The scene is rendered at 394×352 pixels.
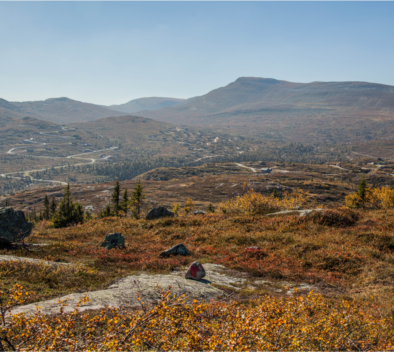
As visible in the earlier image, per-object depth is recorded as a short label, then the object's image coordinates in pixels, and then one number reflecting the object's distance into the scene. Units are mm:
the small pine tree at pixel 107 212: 80812
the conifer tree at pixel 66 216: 53594
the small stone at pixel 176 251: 23367
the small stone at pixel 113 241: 25856
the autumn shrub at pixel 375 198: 65188
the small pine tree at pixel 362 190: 64938
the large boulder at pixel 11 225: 21547
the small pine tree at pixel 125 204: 76988
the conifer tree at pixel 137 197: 71250
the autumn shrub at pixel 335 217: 31314
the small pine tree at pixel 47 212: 106062
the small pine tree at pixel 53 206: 95500
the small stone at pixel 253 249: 25566
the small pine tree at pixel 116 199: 76250
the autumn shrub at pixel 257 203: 58300
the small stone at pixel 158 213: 45206
